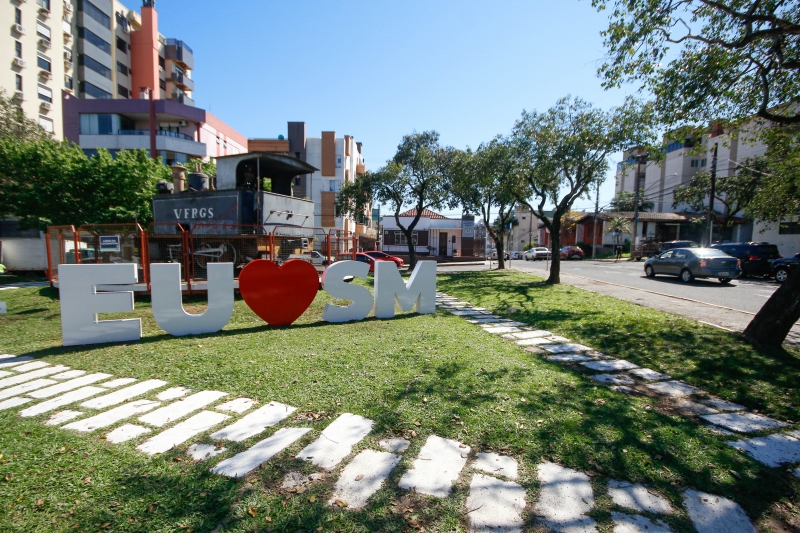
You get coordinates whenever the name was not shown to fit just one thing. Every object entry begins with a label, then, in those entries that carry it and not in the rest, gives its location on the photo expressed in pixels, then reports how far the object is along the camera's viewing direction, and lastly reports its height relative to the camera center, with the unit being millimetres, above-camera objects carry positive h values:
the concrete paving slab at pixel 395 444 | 3230 -1658
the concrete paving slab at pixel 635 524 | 2396 -1690
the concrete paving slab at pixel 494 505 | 2402 -1680
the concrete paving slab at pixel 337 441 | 3061 -1651
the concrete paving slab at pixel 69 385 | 4395 -1725
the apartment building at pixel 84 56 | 28859 +15270
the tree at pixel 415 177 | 23766 +3735
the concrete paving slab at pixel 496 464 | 2943 -1670
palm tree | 43500 +1900
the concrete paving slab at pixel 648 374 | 5184 -1706
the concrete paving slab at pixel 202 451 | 3074 -1666
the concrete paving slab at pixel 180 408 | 3730 -1684
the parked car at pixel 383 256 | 24303 -1025
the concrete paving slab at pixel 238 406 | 3934 -1670
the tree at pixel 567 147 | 13617 +3362
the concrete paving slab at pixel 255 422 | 3408 -1661
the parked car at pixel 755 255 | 18703 -507
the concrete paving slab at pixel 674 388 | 4652 -1711
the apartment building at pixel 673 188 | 26469 +5296
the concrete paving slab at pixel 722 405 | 4250 -1710
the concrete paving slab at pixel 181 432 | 3223 -1676
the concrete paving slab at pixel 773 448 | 3232 -1700
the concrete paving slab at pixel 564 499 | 2428 -1678
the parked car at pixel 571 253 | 42094 -1144
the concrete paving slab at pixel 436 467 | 2754 -1669
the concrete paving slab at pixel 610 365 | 5520 -1705
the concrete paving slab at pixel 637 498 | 2598 -1683
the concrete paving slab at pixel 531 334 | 7359 -1715
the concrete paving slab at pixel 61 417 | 3674 -1704
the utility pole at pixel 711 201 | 24816 +2818
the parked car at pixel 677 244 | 29875 -36
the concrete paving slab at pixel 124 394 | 4090 -1700
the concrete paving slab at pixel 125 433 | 3353 -1685
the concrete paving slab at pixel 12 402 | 4068 -1732
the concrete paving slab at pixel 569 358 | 5879 -1708
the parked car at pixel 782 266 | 16625 -872
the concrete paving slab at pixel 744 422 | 3794 -1703
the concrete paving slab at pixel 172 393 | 4254 -1690
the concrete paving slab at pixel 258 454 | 2900 -1658
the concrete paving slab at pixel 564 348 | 6422 -1710
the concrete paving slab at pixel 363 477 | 2625 -1669
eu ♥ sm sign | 6367 -1078
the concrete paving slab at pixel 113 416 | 3586 -1692
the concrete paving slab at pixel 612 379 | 4965 -1700
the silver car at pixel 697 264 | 15000 -788
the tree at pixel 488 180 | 16516 +2757
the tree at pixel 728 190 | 29509 +4574
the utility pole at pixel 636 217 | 36138 +2349
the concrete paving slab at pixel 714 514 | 2453 -1699
